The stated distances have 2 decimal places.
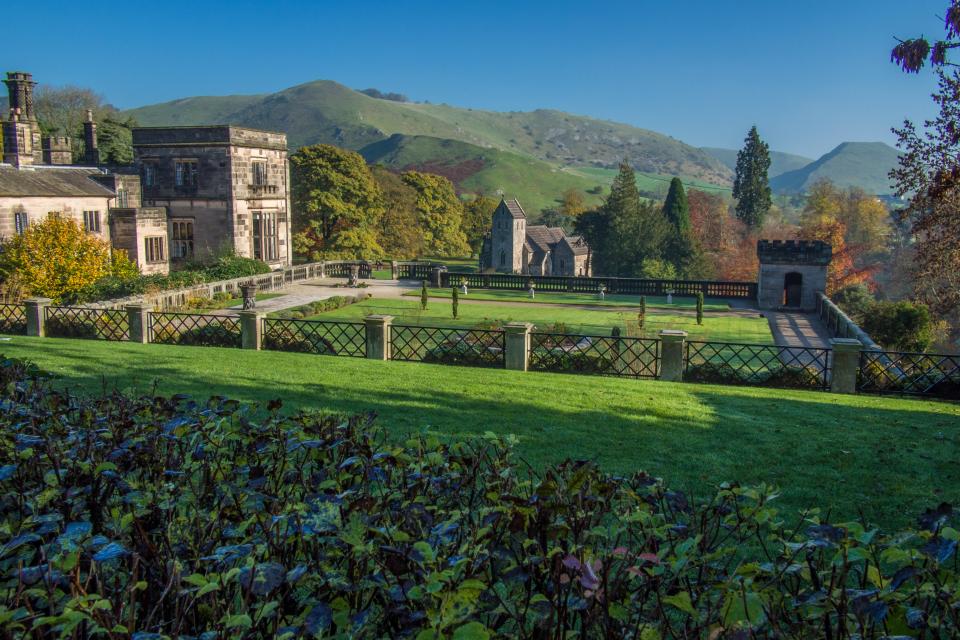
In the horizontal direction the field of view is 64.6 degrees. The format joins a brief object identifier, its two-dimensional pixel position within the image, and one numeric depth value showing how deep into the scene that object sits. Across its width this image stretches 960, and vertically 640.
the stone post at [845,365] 16.95
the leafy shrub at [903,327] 28.27
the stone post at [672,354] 17.84
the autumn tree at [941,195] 18.67
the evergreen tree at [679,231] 62.31
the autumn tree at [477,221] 99.00
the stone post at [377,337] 19.73
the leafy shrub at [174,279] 30.08
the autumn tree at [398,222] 70.31
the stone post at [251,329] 21.33
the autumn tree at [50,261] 28.23
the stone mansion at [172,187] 37.81
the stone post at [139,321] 21.88
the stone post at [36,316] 22.69
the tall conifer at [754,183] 80.00
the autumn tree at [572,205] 134.25
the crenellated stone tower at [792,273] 40.56
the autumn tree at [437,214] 82.12
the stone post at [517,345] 18.58
